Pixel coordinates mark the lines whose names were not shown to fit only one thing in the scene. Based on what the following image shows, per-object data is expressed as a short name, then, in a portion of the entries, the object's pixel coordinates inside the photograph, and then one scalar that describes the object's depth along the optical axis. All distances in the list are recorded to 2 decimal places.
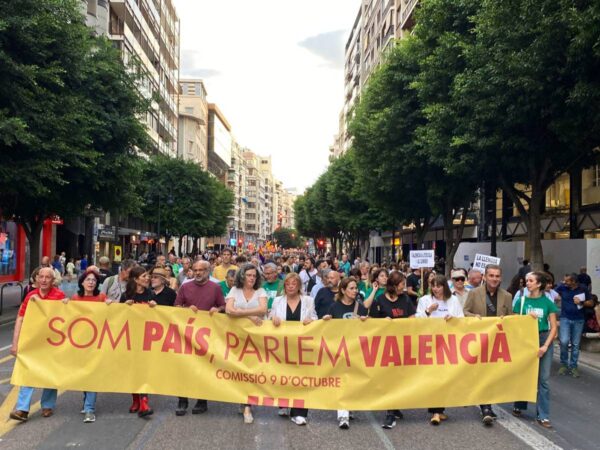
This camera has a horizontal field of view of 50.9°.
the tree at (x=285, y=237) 193.38
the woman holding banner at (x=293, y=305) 7.22
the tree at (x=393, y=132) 24.28
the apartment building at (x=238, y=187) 133.75
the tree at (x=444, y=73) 18.64
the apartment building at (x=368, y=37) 53.94
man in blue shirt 10.32
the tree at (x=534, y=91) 12.10
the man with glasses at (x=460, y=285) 8.19
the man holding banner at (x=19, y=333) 6.85
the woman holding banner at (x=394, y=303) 7.36
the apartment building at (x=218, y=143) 109.25
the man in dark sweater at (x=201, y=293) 7.60
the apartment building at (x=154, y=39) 46.44
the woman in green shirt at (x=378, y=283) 8.75
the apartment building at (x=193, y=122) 85.88
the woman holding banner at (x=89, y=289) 7.50
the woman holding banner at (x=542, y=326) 7.08
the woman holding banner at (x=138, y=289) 7.52
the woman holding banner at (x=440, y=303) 7.34
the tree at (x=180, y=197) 56.81
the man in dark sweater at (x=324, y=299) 7.87
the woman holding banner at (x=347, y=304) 7.26
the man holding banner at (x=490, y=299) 7.57
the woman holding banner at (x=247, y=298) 7.19
